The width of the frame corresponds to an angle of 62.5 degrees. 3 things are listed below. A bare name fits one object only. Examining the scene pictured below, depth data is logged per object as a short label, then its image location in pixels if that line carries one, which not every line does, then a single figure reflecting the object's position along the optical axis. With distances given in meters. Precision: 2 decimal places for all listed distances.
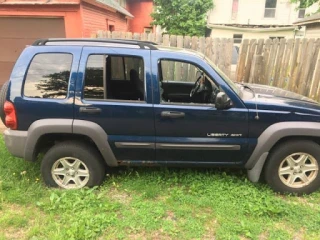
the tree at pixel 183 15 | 18.48
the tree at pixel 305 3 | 10.77
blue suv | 3.17
